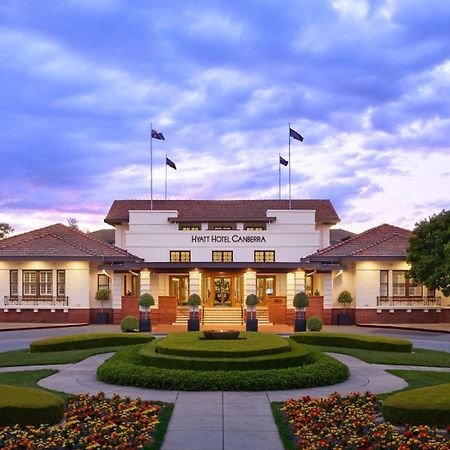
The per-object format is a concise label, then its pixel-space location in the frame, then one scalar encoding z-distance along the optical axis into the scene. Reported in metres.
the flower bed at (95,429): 10.07
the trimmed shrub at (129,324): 33.06
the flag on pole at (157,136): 45.78
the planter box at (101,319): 39.59
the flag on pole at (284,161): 48.19
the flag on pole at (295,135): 44.91
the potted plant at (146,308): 34.31
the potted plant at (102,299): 39.16
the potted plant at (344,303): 38.81
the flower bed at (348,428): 10.10
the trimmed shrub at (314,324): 33.00
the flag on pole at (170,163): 48.47
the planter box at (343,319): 39.09
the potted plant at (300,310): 34.97
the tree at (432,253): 34.78
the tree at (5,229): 79.45
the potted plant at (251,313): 34.91
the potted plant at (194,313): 34.78
